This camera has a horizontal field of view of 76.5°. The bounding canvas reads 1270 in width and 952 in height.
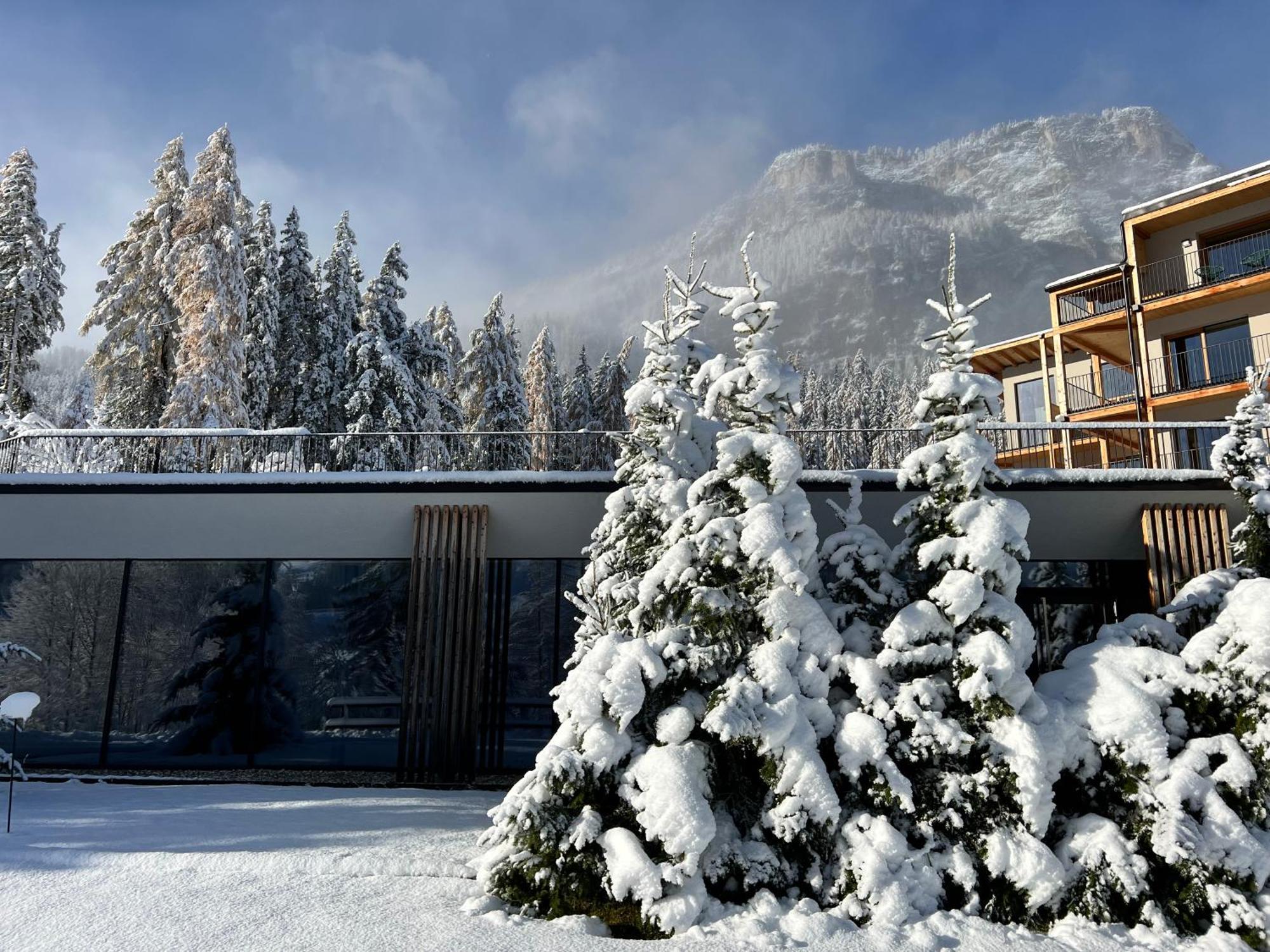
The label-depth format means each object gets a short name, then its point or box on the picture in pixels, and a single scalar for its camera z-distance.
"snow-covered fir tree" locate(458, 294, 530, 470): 34.50
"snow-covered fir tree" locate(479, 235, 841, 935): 5.66
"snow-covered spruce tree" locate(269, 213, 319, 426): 27.78
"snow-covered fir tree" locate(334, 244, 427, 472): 24.86
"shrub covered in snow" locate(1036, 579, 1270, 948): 5.52
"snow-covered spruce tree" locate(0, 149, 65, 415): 24.78
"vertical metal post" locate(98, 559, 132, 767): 11.24
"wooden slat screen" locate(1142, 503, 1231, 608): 10.37
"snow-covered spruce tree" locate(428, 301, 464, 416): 36.84
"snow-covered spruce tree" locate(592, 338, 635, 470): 41.81
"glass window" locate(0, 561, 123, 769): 11.38
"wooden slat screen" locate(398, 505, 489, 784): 10.21
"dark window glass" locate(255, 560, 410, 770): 11.28
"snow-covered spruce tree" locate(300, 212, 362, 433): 26.86
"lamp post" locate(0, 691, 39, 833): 7.14
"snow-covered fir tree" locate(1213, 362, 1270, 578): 7.66
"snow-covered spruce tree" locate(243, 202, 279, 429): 25.89
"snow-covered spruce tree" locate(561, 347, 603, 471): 41.53
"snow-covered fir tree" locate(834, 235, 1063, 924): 5.66
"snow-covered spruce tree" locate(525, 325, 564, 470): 40.59
